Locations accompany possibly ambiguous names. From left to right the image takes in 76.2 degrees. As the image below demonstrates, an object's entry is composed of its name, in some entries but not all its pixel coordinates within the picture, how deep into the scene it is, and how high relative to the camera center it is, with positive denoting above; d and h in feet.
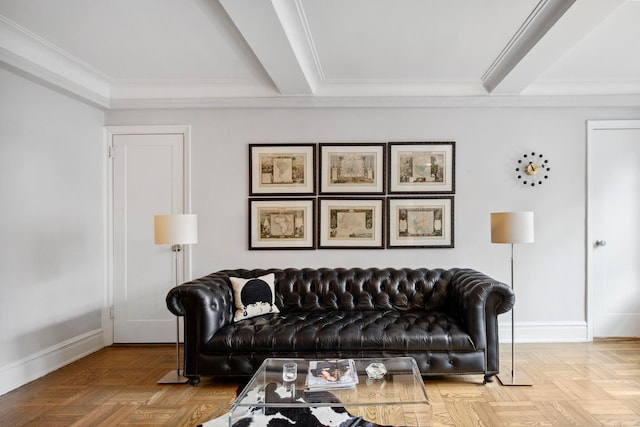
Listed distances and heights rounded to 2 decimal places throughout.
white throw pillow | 11.59 -2.49
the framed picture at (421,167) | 14.15 +1.52
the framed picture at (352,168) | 14.24 +1.51
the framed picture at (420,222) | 14.12 -0.39
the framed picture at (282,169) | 14.26 +1.48
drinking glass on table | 7.81 -3.19
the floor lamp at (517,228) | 11.05 -0.48
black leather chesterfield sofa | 10.30 -3.16
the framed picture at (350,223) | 14.24 -0.42
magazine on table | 7.47 -3.17
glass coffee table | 6.85 -3.21
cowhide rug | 7.11 -4.10
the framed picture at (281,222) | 14.26 -0.38
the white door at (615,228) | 14.15 -0.62
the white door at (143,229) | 14.23 -0.60
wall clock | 14.07 +1.40
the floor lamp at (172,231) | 11.11 -0.53
